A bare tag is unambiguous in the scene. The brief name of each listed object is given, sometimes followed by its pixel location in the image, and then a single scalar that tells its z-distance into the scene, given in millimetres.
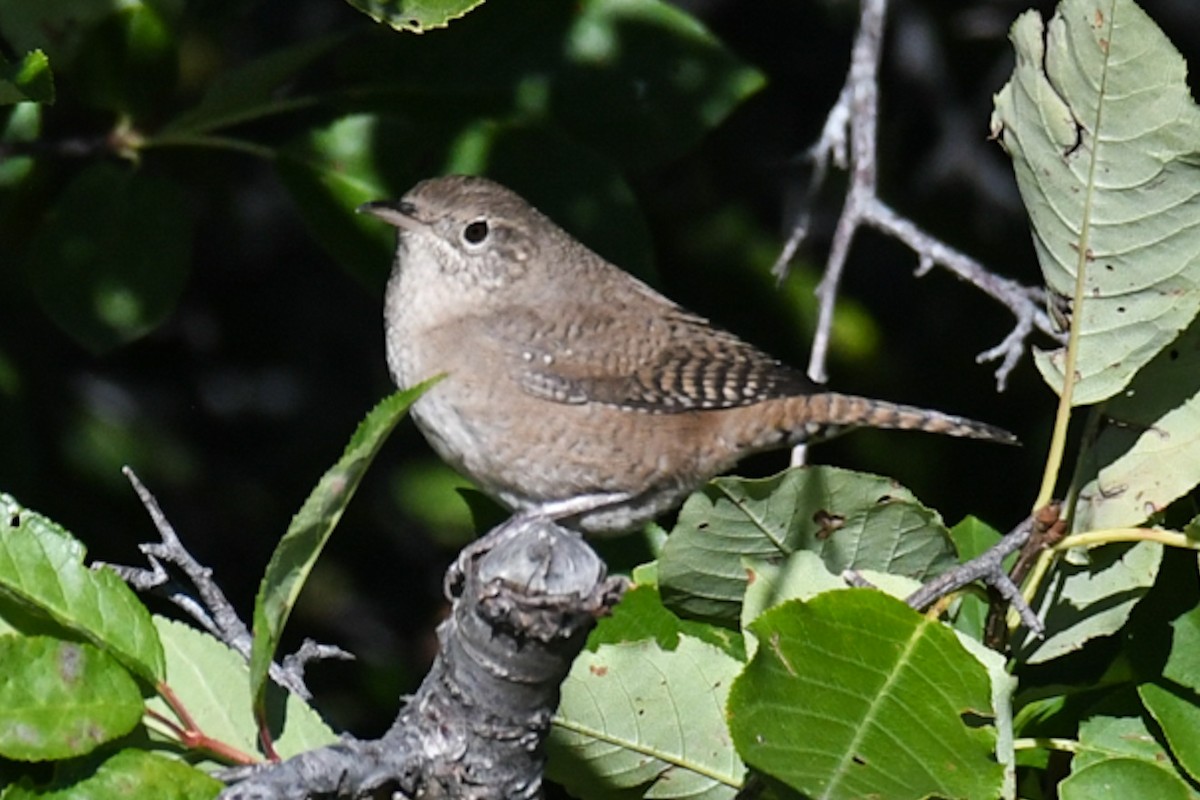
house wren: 6266
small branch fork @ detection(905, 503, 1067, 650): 4031
